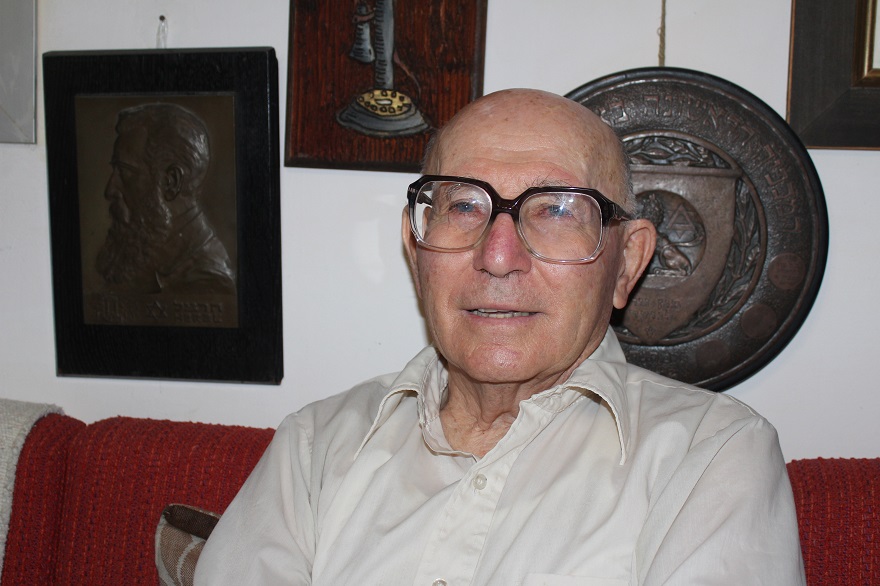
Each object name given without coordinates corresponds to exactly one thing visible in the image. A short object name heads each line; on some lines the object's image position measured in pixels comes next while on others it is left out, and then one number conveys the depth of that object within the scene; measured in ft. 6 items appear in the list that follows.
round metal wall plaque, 4.77
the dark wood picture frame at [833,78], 4.73
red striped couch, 4.76
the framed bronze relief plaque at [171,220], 5.36
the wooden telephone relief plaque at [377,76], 5.08
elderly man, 3.47
